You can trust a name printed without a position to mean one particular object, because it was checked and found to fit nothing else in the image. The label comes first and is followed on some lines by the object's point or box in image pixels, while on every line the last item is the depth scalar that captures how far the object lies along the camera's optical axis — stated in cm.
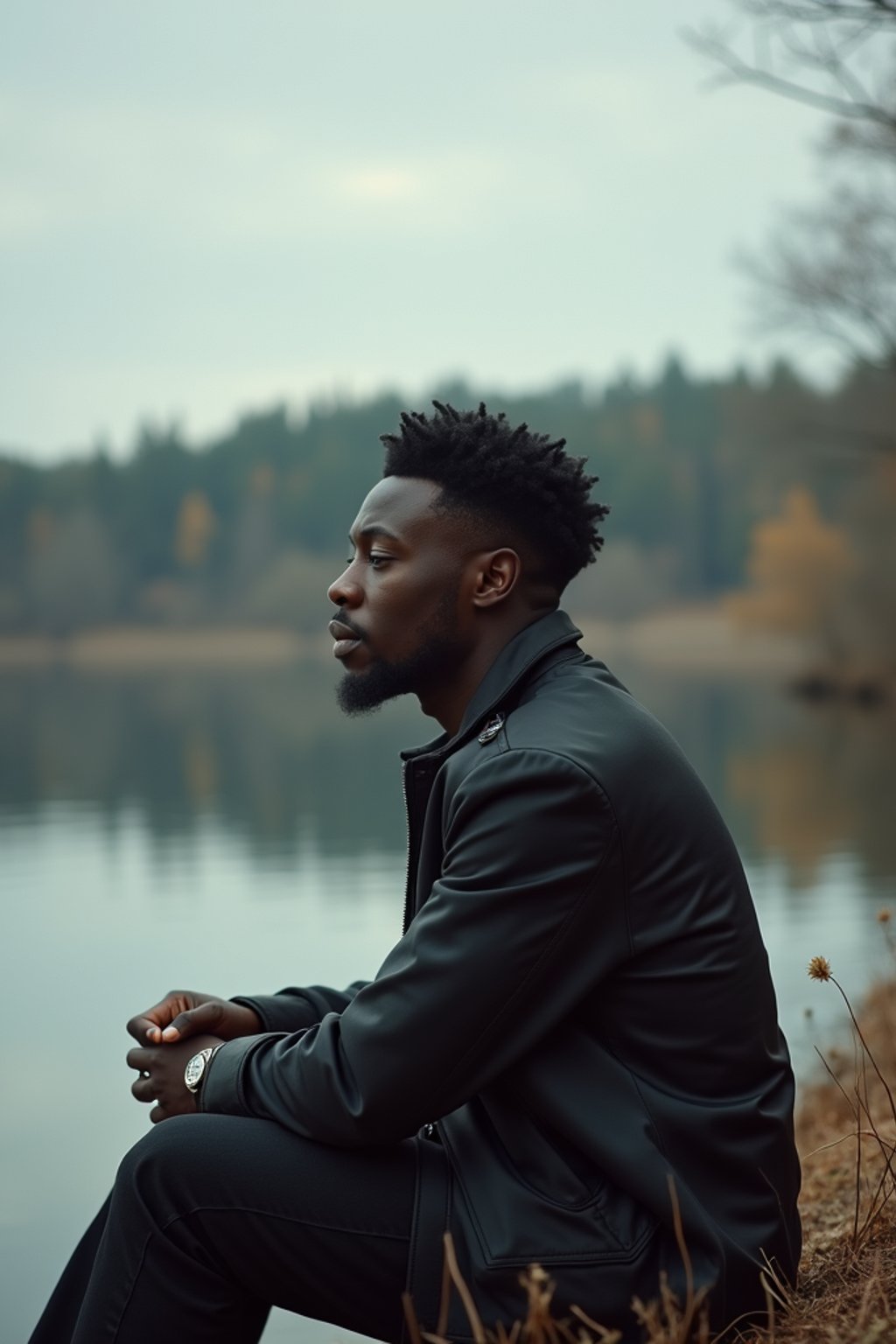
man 212
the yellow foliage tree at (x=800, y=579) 3466
